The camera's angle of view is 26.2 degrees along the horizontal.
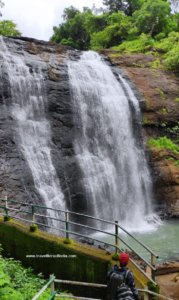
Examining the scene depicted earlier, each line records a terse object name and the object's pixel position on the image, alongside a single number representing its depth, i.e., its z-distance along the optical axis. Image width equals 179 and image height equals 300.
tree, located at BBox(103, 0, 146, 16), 44.20
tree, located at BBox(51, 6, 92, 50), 44.31
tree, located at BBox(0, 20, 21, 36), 37.67
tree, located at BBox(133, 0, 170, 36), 36.53
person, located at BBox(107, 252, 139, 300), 5.64
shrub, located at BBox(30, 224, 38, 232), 9.78
